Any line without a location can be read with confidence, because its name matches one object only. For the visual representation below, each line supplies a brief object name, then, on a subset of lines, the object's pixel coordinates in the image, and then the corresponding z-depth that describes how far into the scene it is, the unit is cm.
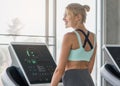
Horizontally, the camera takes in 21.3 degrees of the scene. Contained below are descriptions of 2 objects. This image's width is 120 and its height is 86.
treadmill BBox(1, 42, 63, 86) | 261
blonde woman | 249
